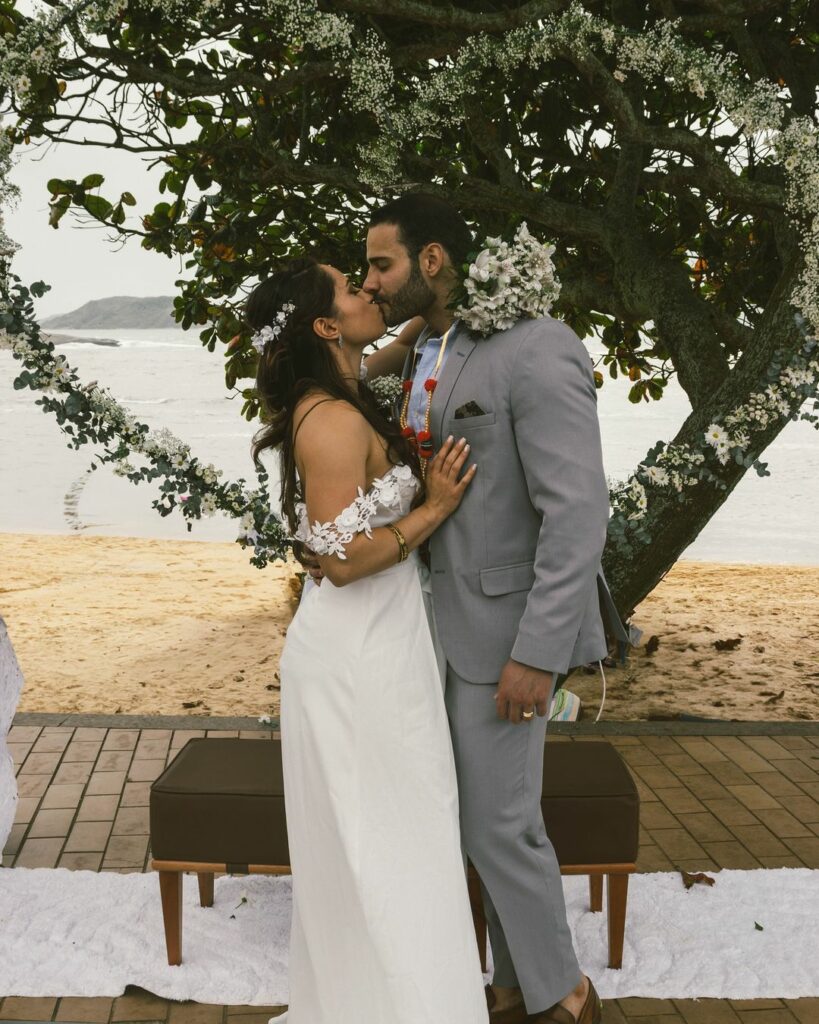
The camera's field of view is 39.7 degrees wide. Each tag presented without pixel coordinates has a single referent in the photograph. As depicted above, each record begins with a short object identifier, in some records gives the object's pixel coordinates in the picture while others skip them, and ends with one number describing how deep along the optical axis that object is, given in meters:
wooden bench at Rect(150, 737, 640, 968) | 3.46
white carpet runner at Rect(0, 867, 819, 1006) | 3.46
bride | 2.79
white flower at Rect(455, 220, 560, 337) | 2.86
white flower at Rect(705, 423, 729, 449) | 4.89
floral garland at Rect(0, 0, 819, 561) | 4.63
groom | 2.74
